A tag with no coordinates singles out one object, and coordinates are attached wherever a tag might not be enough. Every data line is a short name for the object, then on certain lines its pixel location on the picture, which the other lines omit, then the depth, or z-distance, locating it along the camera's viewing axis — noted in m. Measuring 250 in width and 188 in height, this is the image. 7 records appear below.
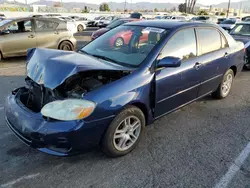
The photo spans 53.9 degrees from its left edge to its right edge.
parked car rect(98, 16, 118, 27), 28.65
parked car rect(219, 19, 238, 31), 20.76
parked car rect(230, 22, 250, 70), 7.29
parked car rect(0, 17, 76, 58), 8.23
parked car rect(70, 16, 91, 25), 30.02
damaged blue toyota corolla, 2.58
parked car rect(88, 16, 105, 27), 29.96
